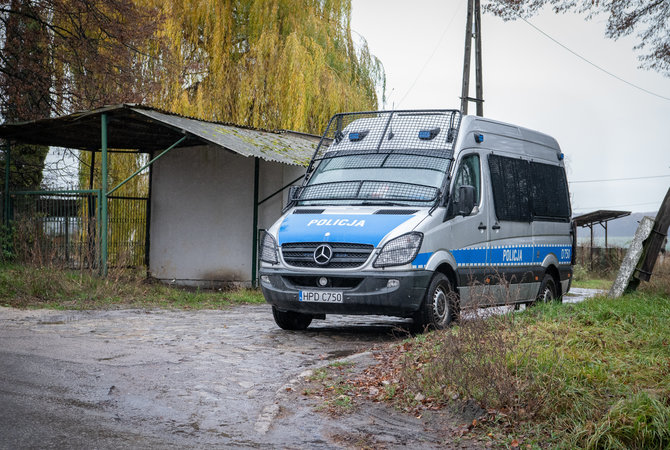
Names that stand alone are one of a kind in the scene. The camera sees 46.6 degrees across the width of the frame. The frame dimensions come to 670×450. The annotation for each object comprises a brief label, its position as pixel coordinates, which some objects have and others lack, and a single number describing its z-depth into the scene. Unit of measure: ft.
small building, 54.80
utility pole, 71.56
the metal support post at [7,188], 56.34
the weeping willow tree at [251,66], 70.54
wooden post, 33.68
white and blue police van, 28.68
